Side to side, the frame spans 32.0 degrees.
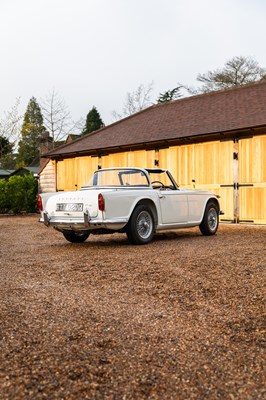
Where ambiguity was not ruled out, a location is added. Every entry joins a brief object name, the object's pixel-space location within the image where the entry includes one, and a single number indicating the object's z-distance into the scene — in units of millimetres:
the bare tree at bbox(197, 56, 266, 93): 37344
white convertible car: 8555
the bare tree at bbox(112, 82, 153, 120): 48712
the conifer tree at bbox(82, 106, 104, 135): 59469
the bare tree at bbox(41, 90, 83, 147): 46375
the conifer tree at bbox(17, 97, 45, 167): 65312
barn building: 14586
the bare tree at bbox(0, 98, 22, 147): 25562
